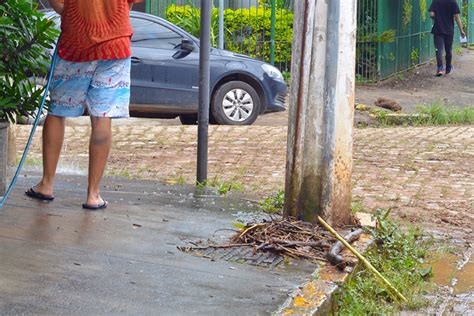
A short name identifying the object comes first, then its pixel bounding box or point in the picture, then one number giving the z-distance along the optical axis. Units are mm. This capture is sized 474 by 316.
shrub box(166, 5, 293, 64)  19625
